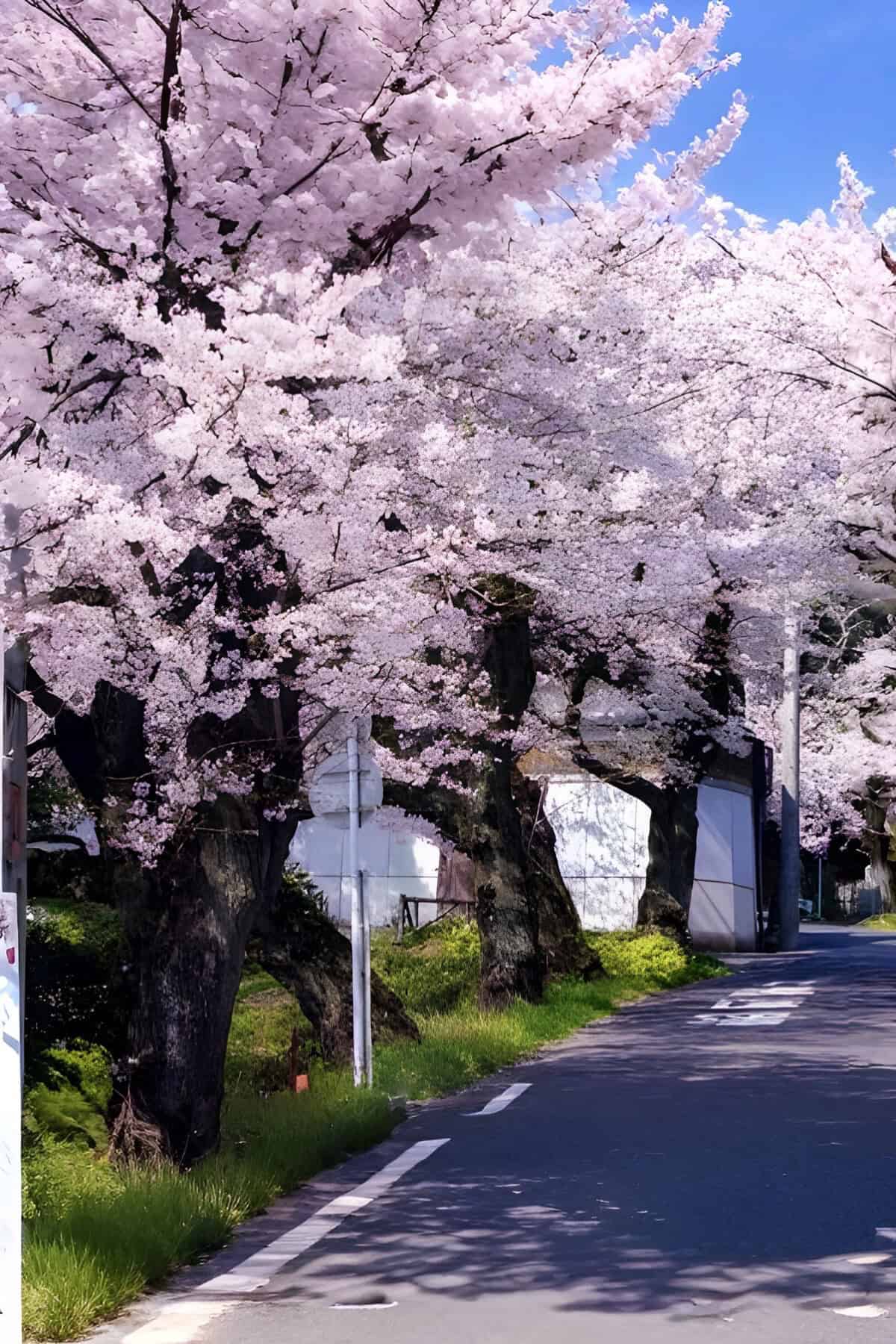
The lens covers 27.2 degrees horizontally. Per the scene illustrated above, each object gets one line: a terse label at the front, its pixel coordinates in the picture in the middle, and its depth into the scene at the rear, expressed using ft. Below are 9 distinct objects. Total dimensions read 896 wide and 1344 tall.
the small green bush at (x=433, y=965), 83.92
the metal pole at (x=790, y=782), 125.49
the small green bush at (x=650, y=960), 98.84
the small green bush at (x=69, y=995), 42.91
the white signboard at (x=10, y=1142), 18.80
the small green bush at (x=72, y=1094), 39.86
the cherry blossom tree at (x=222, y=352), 35.68
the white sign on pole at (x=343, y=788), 49.29
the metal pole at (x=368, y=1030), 48.29
